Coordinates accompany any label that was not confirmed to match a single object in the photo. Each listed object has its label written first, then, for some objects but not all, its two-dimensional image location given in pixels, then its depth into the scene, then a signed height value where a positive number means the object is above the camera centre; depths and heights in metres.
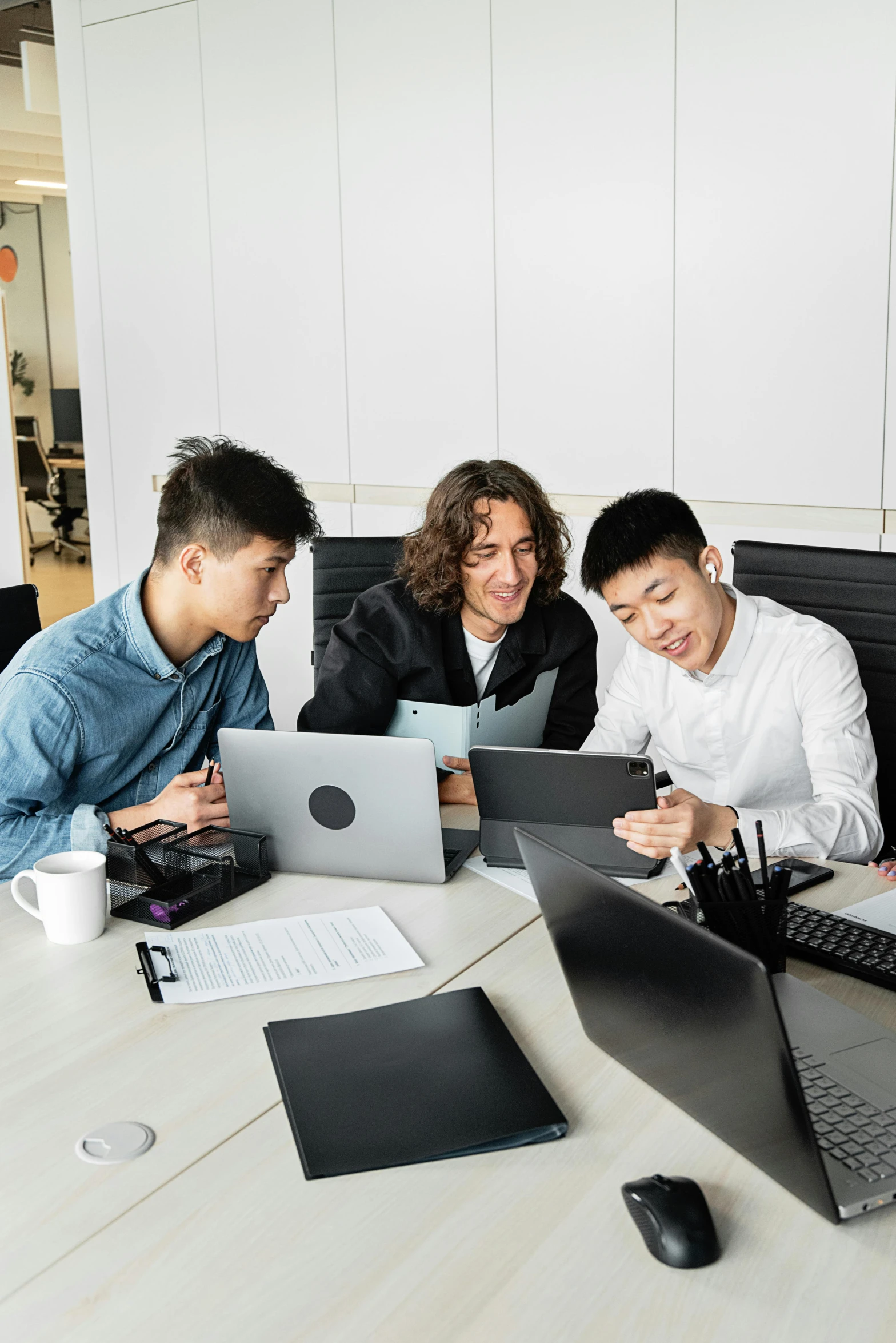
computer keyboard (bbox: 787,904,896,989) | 1.31 -0.61
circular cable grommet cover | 1.05 -0.64
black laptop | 0.88 -0.54
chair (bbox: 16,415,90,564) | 9.84 -0.42
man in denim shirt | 1.76 -0.38
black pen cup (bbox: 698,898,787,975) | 1.24 -0.54
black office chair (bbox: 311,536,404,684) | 2.93 -0.35
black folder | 1.05 -0.64
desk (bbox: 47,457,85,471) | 10.12 -0.22
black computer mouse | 0.90 -0.62
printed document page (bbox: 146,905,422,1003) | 1.36 -0.64
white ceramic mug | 1.46 -0.58
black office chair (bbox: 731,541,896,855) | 2.19 -0.35
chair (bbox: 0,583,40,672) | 2.53 -0.39
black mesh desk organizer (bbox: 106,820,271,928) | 1.55 -0.61
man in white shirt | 1.88 -0.46
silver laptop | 1.60 -0.52
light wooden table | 0.85 -0.65
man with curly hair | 2.26 -0.38
